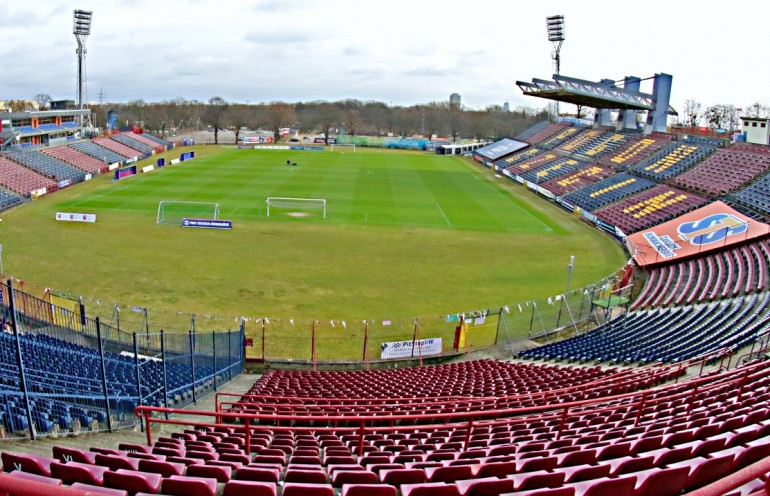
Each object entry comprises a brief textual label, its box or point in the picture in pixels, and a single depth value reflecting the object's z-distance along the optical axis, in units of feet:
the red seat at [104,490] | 14.42
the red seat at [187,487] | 18.29
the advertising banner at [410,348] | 79.25
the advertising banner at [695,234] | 122.93
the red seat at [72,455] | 22.09
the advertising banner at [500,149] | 320.50
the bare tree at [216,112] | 448.65
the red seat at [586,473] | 19.38
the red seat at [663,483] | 16.87
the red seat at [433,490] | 17.70
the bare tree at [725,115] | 417.69
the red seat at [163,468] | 21.31
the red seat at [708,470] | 17.76
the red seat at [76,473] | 18.19
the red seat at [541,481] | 18.99
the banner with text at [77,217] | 148.56
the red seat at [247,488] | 18.40
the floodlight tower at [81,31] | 282.15
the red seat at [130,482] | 17.97
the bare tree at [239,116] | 454.85
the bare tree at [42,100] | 373.56
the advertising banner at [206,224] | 148.36
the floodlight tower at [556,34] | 334.60
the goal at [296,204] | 171.42
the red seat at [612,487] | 16.58
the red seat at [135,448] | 27.74
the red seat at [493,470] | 21.06
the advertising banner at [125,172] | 223.92
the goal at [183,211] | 155.84
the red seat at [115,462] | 21.61
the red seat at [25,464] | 18.60
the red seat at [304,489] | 17.76
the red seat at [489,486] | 18.49
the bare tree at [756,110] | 438.40
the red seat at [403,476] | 21.15
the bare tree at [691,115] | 443.24
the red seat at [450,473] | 20.85
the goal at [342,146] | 403.30
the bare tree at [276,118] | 456.86
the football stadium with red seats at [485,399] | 18.84
